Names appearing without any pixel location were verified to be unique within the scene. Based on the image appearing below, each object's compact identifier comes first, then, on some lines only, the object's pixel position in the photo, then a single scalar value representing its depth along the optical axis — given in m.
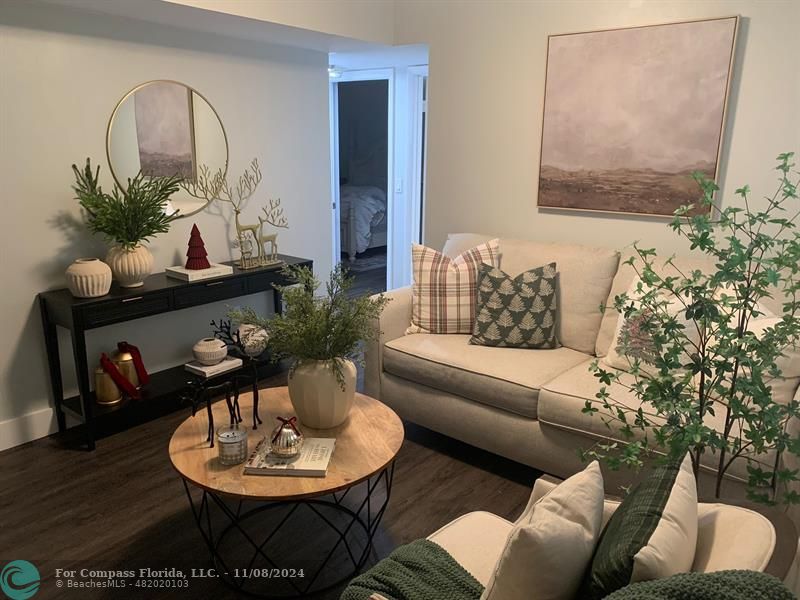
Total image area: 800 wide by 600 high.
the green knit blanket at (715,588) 0.90
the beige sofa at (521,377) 2.48
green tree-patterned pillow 2.92
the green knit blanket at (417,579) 1.34
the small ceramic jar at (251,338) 3.42
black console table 2.78
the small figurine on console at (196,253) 3.30
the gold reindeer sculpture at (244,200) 3.56
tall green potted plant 1.41
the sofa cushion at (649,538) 1.03
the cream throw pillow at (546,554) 1.07
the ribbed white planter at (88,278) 2.80
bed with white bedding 7.09
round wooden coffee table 1.81
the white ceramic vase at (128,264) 2.97
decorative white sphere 3.38
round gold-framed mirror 3.15
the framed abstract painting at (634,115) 2.84
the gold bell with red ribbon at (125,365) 3.13
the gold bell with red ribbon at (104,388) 3.02
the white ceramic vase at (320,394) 2.01
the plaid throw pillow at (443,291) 3.11
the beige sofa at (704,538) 1.11
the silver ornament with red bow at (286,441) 1.88
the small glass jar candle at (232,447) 1.87
